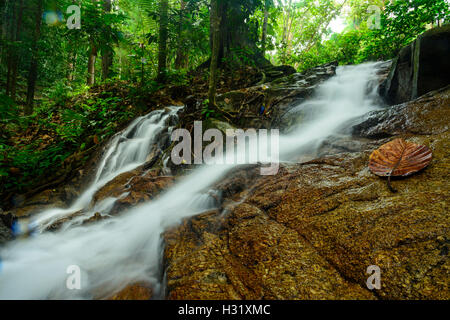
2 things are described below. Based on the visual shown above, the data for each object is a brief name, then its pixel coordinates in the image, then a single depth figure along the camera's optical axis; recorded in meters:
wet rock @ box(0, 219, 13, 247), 2.56
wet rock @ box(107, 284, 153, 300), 1.62
